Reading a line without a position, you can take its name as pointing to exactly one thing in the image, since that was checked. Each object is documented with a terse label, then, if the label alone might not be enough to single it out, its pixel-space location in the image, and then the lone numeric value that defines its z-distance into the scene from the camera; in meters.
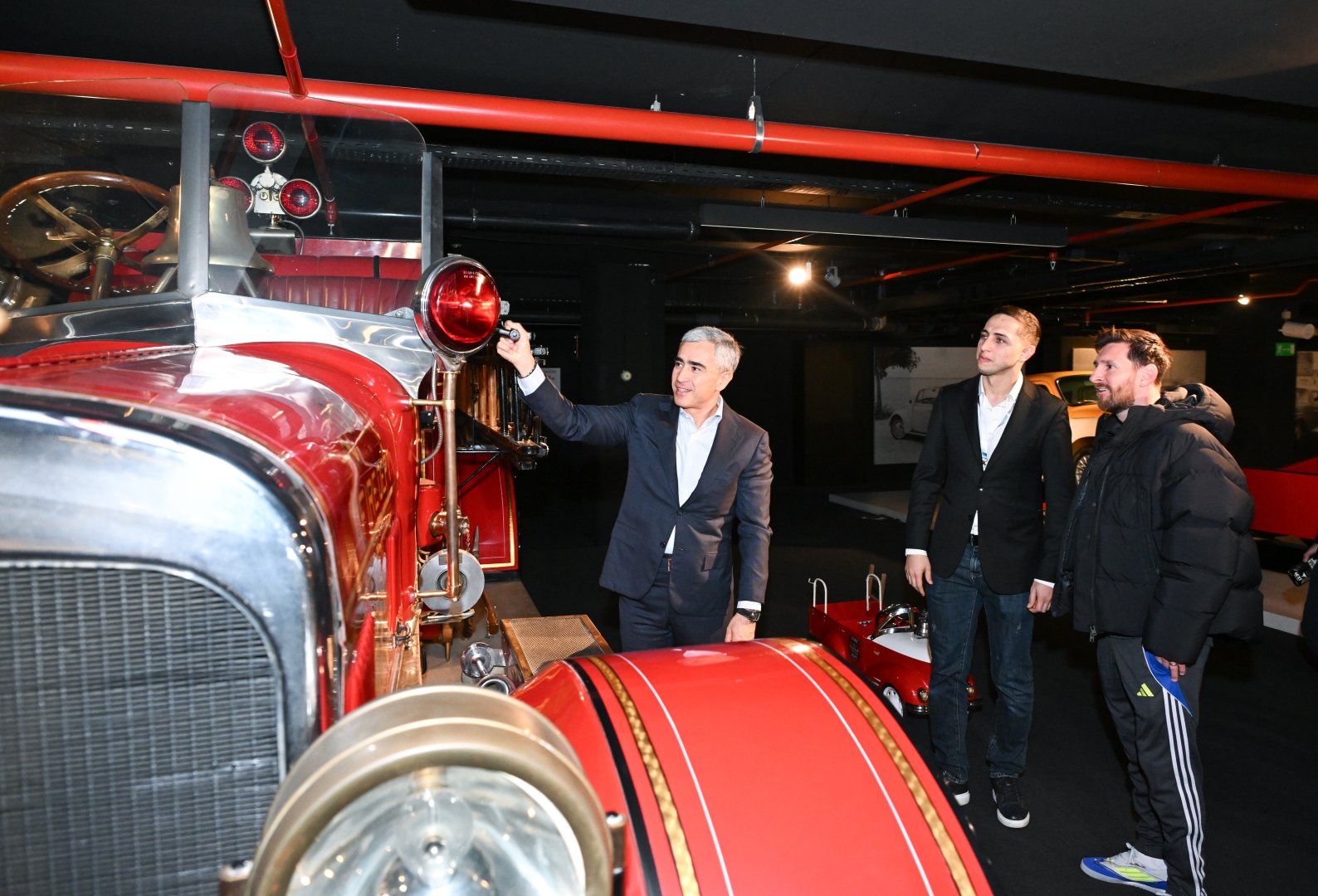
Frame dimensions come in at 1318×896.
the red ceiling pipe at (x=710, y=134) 3.58
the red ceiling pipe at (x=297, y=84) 2.22
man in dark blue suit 2.78
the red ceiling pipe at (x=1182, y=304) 9.91
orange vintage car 9.73
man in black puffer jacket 2.52
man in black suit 3.14
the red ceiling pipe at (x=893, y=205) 5.56
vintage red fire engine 0.85
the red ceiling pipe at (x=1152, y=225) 6.27
